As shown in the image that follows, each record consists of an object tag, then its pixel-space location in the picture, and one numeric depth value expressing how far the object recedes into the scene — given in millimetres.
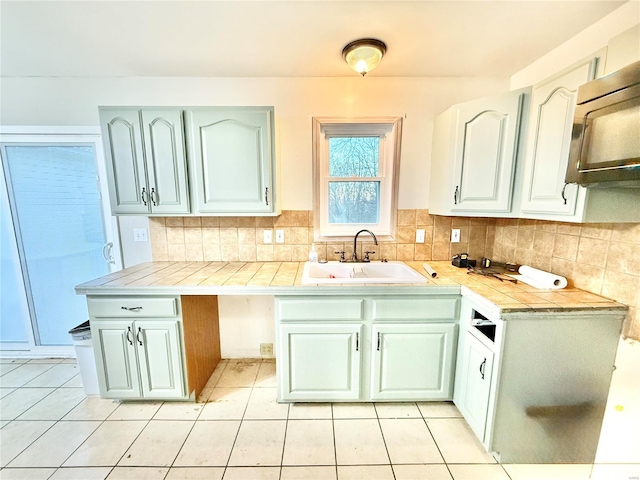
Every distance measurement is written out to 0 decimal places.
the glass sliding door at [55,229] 2080
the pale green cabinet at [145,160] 1706
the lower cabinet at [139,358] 1608
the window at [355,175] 2016
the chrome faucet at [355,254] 2002
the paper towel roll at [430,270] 1717
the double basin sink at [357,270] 1989
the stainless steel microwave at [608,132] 941
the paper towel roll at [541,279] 1442
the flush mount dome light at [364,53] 1501
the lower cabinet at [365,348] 1565
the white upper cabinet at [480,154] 1546
